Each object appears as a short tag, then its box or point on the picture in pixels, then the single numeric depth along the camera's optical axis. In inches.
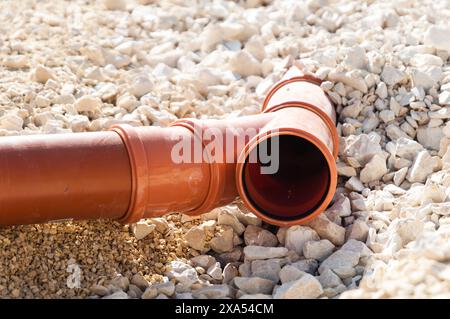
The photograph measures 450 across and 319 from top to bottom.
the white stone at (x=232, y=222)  163.6
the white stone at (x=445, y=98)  179.9
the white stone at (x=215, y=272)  151.3
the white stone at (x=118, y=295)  136.6
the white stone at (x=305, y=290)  136.0
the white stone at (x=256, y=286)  145.3
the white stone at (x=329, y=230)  157.2
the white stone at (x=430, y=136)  177.9
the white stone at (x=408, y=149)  175.9
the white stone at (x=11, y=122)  173.0
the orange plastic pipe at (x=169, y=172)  142.0
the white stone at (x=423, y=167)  169.6
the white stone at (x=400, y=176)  171.0
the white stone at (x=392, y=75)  186.9
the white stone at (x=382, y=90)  186.2
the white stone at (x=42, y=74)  196.1
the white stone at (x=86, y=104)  186.7
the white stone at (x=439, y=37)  194.1
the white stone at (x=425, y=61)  191.0
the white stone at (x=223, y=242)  160.4
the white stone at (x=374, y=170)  172.9
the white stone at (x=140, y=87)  199.2
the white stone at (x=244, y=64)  212.2
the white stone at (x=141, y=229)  156.1
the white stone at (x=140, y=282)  145.0
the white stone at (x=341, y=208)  163.0
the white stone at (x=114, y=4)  243.8
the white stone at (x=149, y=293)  139.5
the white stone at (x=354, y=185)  171.3
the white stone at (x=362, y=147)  176.2
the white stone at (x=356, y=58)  190.3
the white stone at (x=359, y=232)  156.6
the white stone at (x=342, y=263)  145.3
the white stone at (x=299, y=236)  155.4
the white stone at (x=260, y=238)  159.2
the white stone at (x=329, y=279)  141.1
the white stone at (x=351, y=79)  185.9
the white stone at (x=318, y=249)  152.9
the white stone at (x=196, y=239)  159.3
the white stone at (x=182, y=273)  146.9
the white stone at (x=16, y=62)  202.1
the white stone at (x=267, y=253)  153.8
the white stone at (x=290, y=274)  143.8
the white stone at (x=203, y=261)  154.6
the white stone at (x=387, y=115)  182.9
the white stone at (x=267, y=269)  149.4
